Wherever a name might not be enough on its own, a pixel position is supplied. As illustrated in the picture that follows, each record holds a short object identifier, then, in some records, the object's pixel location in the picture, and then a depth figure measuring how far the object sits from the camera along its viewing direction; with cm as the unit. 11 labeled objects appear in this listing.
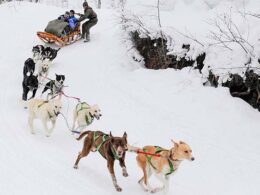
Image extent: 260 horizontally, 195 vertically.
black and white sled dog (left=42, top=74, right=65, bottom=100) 1102
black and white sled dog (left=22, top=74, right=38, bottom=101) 1073
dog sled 1584
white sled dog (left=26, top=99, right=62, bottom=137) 830
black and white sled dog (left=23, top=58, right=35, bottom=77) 1196
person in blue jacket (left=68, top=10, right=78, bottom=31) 1619
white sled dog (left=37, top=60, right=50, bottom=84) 1255
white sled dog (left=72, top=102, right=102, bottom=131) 836
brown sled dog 616
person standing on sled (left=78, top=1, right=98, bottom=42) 1637
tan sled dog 590
